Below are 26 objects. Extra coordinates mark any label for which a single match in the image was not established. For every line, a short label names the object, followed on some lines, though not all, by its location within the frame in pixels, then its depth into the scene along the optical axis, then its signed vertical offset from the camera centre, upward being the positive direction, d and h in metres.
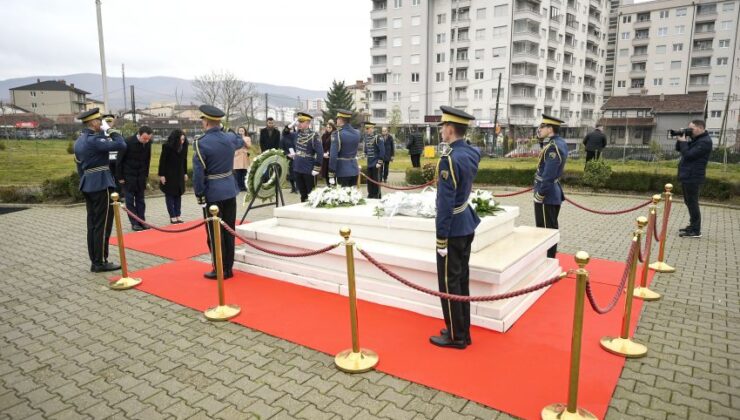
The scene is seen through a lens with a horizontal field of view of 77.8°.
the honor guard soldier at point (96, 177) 6.43 -0.57
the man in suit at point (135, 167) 9.32 -0.60
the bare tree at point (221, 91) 53.50 +5.59
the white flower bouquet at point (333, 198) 7.02 -0.90
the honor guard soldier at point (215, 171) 5.92 -0.42
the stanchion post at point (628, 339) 4.13 -1.84
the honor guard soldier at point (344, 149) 9.27 -0.21
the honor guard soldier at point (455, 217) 3.90 -0.67
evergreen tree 58.66 +5.29
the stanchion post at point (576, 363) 3.02 -1.49
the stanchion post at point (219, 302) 4.93 -1.84
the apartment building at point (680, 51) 58.69 +12.25
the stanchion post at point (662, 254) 6.43 -1.65
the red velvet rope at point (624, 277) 3.52 -1.17
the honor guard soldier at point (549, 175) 6.38 -0.49
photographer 8.16 -0.38
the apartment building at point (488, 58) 53.94 +10.30
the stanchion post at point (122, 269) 6.05 -1.78
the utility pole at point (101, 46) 15.64 +3.12
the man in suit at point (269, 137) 14.54 +0.04
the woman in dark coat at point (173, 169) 9.70 -0.66
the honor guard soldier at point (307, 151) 9.29 -0.26
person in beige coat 13.98 -0.76
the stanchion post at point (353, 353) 3.86 -1.88
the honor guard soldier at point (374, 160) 12.75 -0.59
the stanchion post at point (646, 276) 5.50 -1.68
